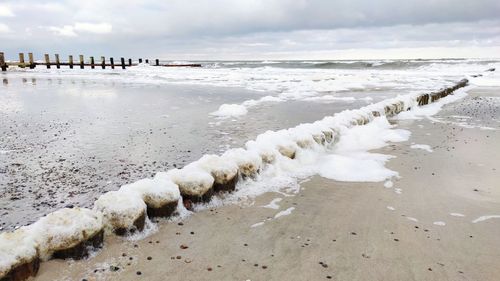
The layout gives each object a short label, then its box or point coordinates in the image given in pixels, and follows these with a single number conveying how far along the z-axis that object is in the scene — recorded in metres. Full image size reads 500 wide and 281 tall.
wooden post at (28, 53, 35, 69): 33.74
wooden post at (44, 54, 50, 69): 35.43
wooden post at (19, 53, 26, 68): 32.84
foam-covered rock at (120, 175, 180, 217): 2.84
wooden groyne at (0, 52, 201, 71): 29.91
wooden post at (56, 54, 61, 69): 36.19
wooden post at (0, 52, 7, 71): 29.79
